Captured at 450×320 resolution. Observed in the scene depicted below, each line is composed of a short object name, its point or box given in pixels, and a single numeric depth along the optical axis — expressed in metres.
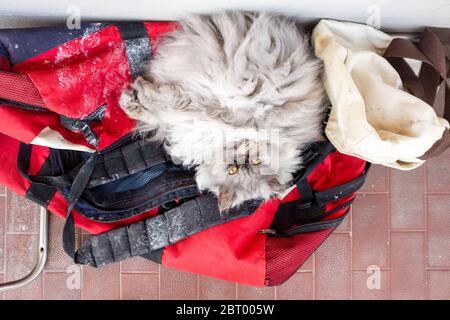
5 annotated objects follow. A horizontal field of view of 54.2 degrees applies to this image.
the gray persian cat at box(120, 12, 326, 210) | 0.85
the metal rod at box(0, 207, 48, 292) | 1.23
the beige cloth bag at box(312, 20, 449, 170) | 0.84
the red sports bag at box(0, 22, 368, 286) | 0.91
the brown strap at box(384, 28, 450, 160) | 0.89
